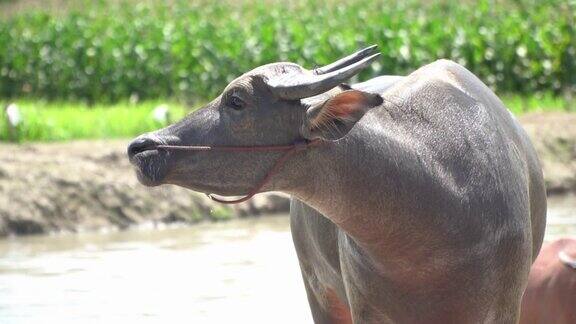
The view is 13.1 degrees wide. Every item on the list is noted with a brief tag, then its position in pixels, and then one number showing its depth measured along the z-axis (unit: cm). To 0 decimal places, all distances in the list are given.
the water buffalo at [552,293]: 1173
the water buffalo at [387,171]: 814
